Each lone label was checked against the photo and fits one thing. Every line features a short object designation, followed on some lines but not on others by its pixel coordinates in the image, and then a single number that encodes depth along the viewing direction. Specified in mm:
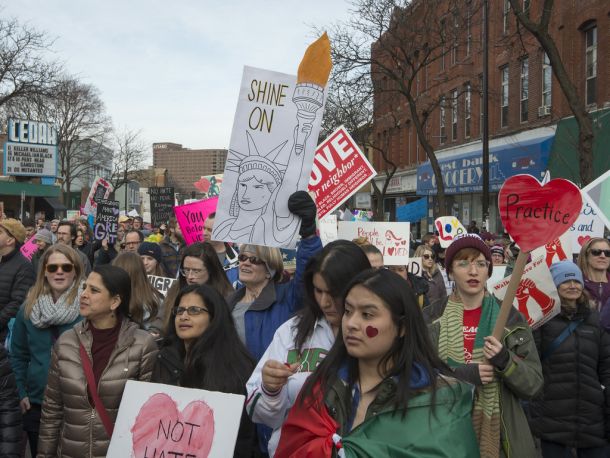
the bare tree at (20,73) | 27094
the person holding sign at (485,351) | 3244
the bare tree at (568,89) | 11797
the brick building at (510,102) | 19734
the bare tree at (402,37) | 20984
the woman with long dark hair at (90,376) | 3477
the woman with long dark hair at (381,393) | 2229
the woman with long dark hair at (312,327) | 2856
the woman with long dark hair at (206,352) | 3424
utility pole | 19438
